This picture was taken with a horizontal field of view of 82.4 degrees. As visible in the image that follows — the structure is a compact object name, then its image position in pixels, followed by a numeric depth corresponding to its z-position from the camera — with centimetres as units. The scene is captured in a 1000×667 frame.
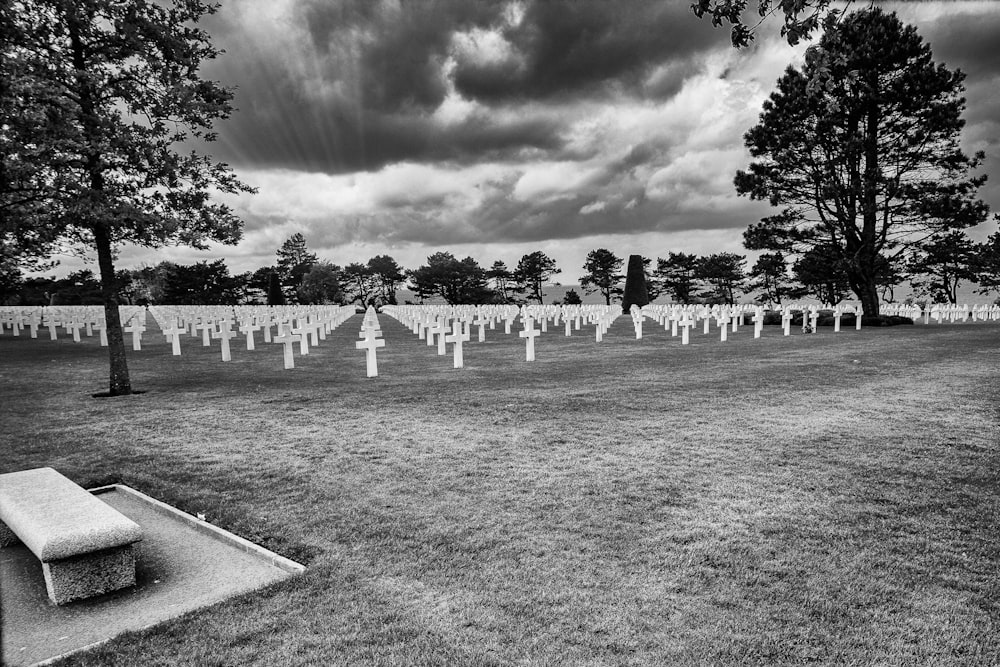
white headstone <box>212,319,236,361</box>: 1524
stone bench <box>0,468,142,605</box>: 299
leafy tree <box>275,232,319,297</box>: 8012
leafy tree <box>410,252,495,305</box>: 7700
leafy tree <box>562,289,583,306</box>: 7462
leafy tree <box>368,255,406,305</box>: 8350
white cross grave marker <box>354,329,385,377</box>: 1175
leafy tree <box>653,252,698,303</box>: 6656
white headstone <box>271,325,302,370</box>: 1305
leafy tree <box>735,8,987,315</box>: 2622
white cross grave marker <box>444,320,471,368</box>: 1329
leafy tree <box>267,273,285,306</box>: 6206
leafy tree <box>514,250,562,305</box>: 7925
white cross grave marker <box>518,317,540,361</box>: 1458
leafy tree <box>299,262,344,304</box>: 7500
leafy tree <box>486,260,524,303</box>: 8088
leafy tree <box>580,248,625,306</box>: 7244
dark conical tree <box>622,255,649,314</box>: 5594
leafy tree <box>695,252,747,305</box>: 6309
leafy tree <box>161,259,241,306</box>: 6862
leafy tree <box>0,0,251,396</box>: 850
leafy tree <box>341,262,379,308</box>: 8250
